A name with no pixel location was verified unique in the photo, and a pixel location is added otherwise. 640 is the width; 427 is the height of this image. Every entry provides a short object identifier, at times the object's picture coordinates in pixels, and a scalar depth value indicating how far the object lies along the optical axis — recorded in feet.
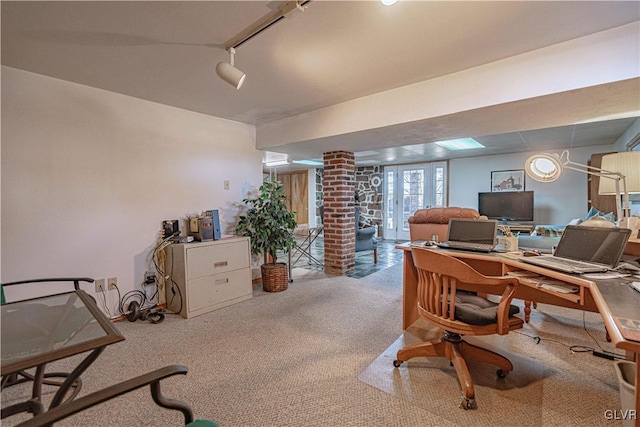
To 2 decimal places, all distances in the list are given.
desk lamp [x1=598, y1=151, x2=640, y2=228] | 5.95
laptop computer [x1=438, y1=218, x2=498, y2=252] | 6.72
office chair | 5.03
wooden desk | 2.98
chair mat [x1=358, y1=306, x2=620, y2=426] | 4.87
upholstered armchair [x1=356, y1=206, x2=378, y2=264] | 15.89
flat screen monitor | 17.89
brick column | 13.51
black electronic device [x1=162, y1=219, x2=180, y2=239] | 10.16
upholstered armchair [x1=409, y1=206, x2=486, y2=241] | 8.68
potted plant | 11.60
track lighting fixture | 4.95
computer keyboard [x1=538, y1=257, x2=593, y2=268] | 4.80
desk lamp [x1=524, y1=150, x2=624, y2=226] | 5.94
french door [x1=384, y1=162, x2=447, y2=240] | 22.13
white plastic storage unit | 9.24
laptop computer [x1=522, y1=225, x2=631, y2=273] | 4.70
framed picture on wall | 18.79
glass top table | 2.79
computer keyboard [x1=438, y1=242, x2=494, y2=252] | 6.49
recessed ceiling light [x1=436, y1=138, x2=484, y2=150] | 15.29
